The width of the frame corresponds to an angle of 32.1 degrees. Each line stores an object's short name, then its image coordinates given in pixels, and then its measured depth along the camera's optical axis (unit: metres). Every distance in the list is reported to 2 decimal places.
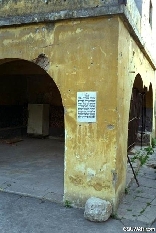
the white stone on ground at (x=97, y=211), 3.96
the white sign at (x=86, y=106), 4.32
